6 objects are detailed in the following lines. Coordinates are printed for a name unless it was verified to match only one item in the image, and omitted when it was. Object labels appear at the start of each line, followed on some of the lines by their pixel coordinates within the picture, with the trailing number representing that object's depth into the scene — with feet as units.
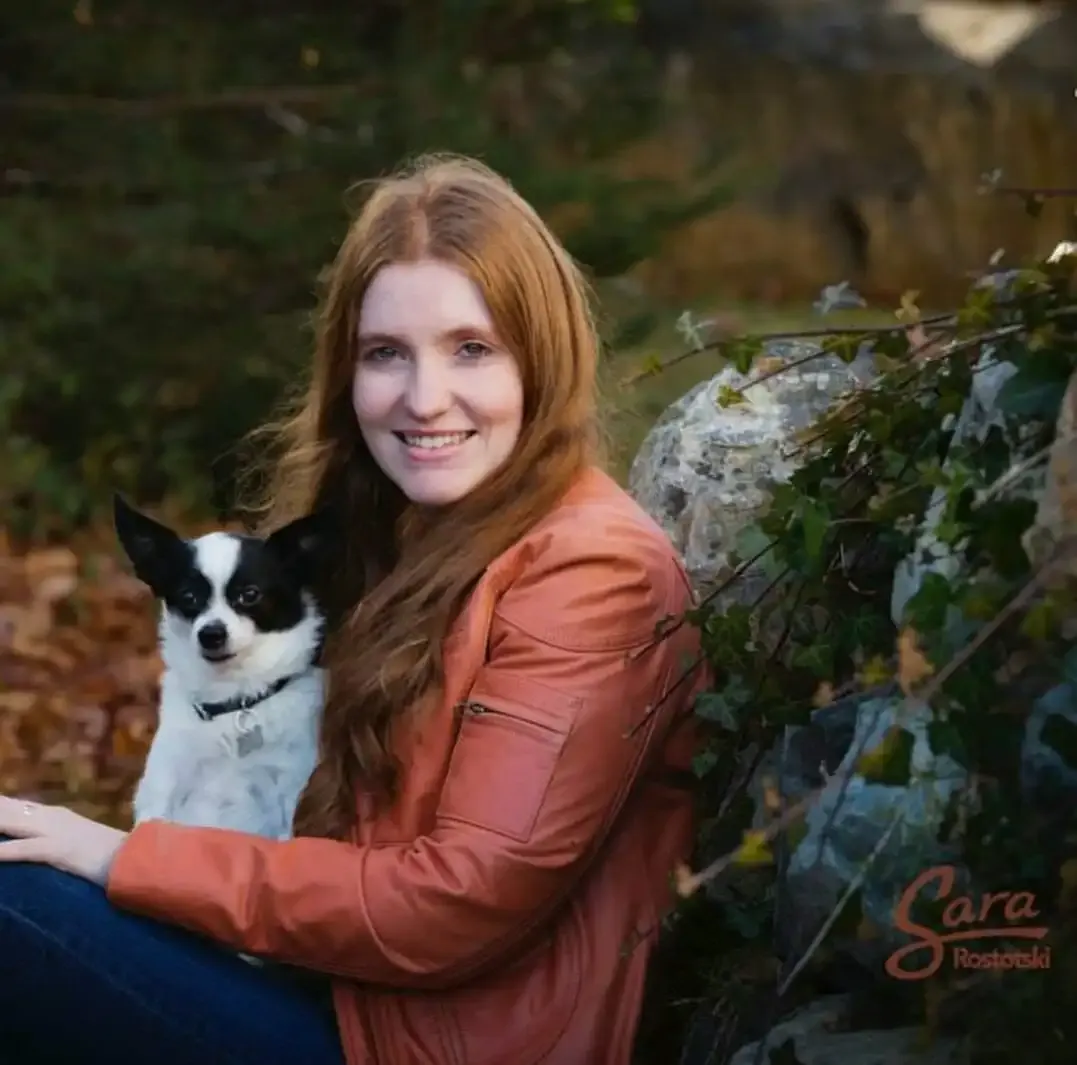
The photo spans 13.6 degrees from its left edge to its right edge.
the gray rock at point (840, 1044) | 9.31
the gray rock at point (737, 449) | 10.85
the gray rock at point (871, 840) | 9.35
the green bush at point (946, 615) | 9.03
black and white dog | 10.79
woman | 9.73
